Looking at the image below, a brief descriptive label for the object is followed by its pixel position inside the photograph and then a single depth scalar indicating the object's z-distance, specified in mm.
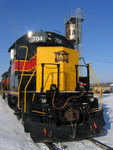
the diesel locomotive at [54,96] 3787
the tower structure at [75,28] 25020
